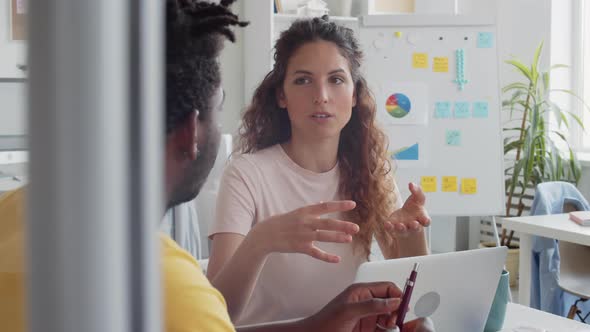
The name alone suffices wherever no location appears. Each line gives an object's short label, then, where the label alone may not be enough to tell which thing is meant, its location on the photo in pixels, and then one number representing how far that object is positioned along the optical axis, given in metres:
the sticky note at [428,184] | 3.19
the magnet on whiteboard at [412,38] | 3.21
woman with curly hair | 1.51
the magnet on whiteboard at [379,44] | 3.21
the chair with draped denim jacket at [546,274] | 2.65
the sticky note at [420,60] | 3.21
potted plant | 4.04
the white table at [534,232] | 2.36
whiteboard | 3.20
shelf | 3.88
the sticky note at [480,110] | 3.24
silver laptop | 1.04
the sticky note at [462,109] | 3.23
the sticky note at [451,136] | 3.22
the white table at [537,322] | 1.28
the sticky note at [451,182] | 3.21
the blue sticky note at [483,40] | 3.24
